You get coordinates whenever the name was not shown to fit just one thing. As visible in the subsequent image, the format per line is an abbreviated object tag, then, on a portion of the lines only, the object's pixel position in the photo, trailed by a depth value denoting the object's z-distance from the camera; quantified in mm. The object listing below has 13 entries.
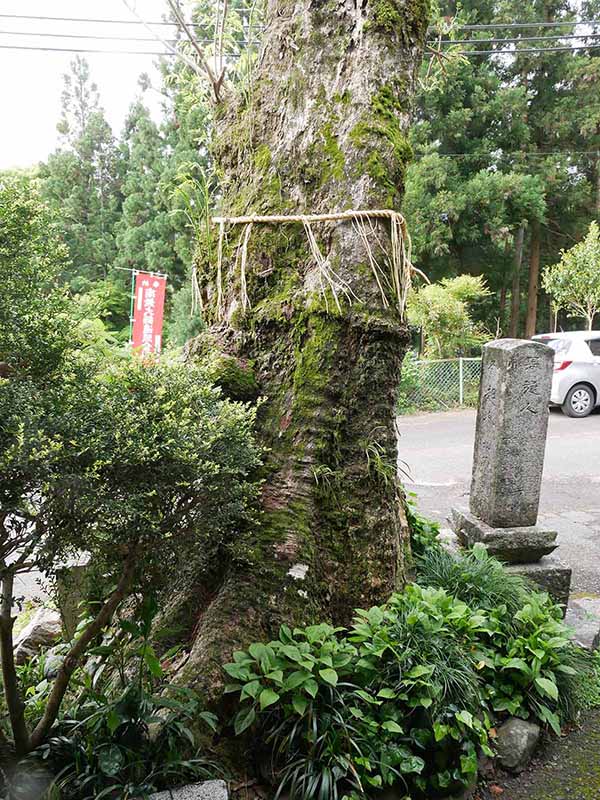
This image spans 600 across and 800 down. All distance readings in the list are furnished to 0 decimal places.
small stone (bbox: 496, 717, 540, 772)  2539
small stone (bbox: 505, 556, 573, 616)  3555
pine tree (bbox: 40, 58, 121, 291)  16406
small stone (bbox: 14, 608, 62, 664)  3155
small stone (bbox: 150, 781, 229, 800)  1906
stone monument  3584
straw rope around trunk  2758
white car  10734
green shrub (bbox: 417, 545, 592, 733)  2672
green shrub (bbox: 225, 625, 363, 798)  2121
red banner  11688
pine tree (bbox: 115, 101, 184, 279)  14398
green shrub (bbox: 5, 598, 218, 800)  1939
